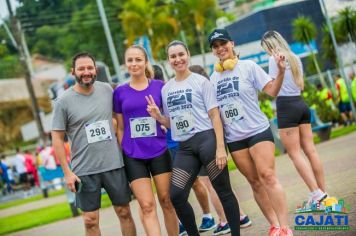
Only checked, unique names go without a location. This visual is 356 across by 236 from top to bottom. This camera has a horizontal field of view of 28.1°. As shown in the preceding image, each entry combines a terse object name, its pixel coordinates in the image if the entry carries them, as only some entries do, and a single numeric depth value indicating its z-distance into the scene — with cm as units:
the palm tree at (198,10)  4134
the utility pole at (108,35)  2283
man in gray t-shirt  667
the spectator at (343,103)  2403
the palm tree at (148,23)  4400
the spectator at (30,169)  3153
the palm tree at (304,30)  2322
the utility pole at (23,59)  3422
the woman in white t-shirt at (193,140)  655
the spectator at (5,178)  3028
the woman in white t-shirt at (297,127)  784
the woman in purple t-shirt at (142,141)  669
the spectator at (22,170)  3147
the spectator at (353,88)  2371
